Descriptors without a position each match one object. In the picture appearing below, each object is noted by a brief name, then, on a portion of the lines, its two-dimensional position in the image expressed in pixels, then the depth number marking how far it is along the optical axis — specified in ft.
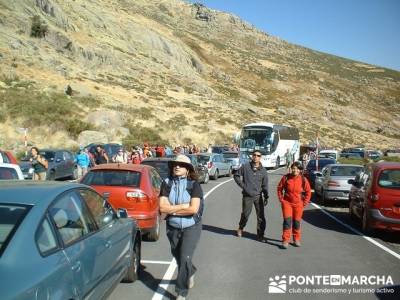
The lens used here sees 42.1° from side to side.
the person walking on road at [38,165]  52.31
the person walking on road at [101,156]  71.72
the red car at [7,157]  37.68
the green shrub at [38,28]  186.70
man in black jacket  34.12
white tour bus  130.41
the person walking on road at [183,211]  19.87
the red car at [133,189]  31.71
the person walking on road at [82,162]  70.23
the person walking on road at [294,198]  31.81
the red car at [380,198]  34.76
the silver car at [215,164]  91.15
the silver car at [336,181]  55.47
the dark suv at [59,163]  70.03
